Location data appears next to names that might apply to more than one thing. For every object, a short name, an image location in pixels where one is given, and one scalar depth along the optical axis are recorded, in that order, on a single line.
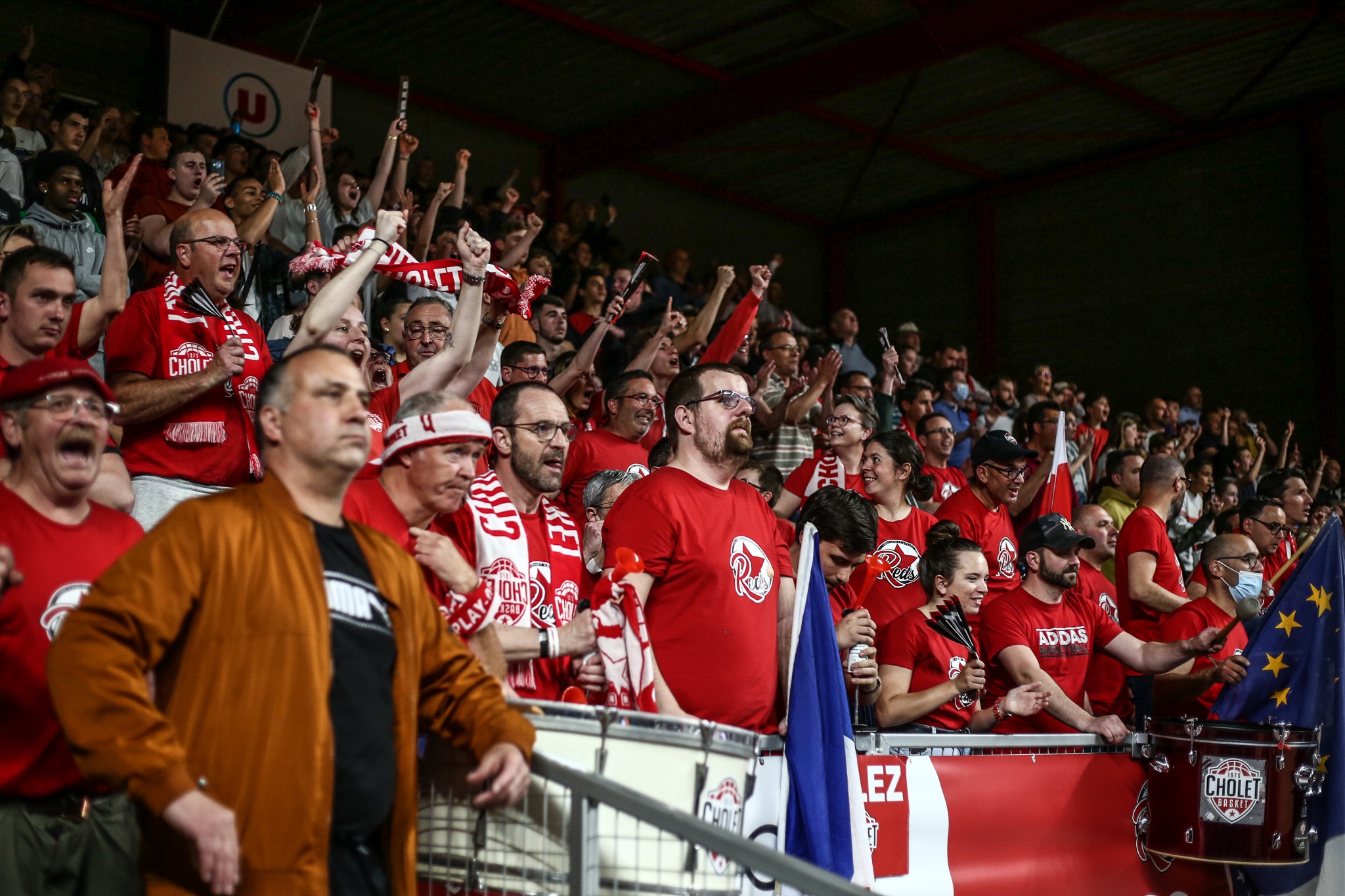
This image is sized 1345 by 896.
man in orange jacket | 2.40
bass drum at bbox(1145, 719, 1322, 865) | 5.54
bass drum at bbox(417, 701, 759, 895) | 2.93
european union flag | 5.99
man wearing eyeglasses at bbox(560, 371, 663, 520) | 6.89
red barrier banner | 4.88
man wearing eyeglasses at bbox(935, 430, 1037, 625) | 7.52
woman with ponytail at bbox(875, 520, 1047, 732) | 5.36
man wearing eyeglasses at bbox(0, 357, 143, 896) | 2.95
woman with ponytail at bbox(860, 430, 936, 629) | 6.84
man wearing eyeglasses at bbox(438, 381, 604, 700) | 3.81
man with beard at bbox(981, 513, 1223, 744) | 6.07
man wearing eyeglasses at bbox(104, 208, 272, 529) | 4.46
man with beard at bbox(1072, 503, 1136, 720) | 6.70
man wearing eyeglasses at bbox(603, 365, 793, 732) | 4.36
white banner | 12.23
